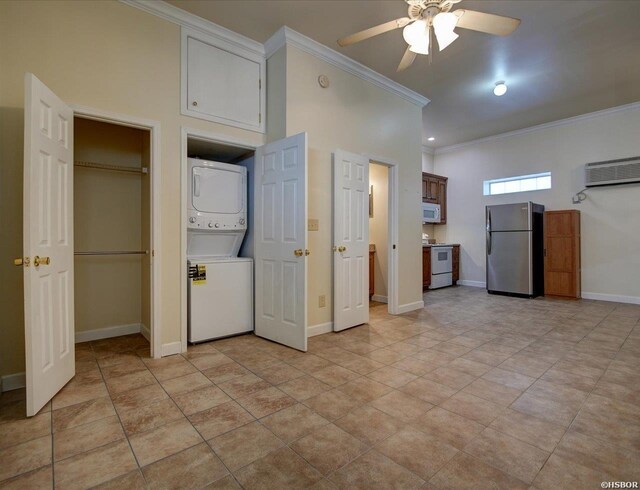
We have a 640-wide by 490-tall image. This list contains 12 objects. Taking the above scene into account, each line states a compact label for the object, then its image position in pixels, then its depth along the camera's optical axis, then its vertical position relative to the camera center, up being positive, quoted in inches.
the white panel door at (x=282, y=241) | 117.1 +1.6
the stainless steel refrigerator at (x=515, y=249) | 217.8 -3.5
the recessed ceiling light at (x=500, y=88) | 171.5 +84.5
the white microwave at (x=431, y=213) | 268.2 +27.3
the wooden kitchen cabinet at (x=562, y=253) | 214.5 -6.1
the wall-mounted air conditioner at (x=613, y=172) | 196.1 +45.8
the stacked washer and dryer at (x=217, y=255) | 124.2 -4.2
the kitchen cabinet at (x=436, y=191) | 269.9 +46.8
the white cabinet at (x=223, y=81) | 117.8 +64.7
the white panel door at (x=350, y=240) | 141.3 +2.2
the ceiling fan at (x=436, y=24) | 87.0 +62.7
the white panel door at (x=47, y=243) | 74.2 +0.7
